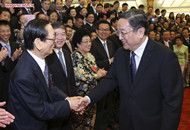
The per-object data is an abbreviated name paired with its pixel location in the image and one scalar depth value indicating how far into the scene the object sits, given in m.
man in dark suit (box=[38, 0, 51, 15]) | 5.81
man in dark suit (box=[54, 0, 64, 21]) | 6.25
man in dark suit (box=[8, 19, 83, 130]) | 1.59
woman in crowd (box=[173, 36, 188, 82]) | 5.96
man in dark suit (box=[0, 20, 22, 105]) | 3.22
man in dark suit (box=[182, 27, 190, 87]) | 6.88
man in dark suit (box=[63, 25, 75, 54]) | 3.94
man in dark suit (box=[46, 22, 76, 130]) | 2.46
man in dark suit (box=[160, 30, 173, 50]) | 5.82
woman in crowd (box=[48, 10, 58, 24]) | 5.25
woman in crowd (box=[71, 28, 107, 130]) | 2.76
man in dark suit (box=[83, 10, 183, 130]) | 1.66
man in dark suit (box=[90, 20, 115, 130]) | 3.51
